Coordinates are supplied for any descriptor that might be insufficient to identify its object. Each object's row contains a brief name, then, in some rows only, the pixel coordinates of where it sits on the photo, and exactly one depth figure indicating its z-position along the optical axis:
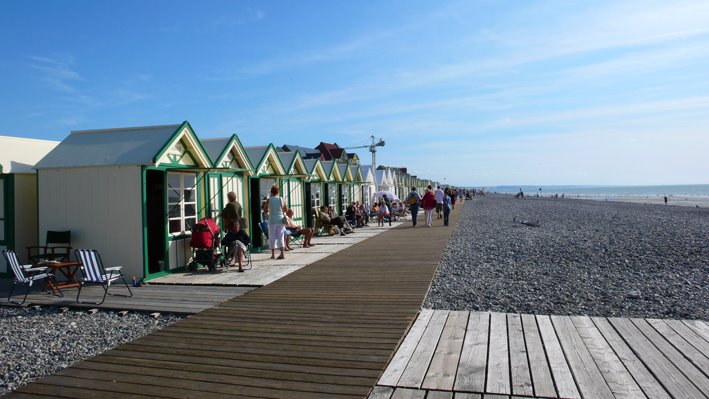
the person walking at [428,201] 16.21
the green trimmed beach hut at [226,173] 9.25
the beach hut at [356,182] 20.38
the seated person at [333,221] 13.67
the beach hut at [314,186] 14.82
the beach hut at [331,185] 16.48
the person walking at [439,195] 19.08
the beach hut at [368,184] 23.64
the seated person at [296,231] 10.84
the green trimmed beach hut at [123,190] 7.20
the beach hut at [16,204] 7.80
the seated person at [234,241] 8.21
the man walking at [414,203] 16.70
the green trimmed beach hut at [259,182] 11.22
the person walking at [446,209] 17.11
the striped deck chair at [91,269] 5.80
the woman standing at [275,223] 8.94
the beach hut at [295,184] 12.98
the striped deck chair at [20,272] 5.78
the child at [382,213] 18.42
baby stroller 7.89
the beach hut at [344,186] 18.17
